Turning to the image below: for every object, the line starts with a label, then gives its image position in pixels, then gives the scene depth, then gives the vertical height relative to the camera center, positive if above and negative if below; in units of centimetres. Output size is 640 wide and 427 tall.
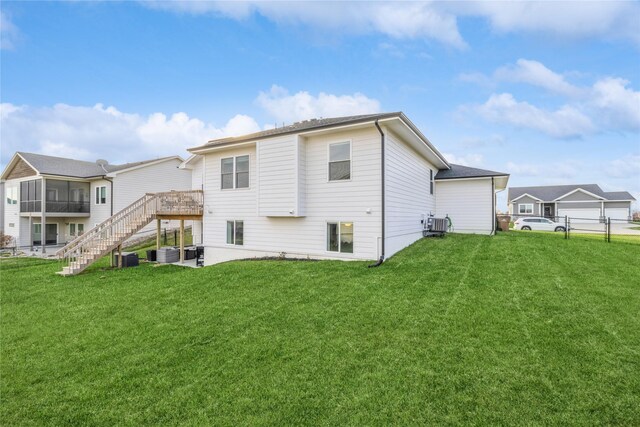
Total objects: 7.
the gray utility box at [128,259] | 1219 -173
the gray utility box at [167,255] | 1356 -174
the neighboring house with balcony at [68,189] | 2158 +228
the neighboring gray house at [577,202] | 3506 +200
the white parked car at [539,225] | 2262 -56
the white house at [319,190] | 920 +100
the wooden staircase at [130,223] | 1104 -20
